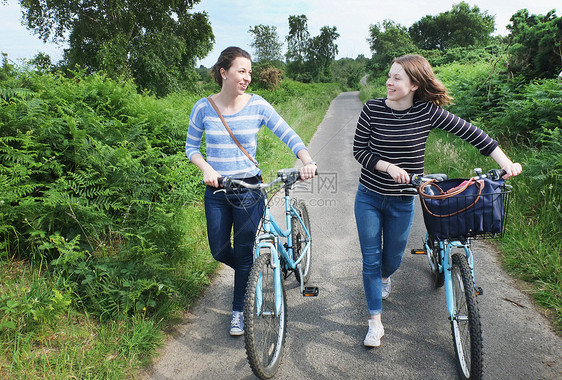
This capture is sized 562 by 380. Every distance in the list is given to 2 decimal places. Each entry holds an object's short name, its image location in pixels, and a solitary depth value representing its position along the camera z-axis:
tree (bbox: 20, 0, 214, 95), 22.34
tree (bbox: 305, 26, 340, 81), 74.19
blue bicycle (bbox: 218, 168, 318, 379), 2.45
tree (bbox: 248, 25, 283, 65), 69.94
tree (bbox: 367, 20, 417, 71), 49.06
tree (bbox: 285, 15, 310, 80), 75.69
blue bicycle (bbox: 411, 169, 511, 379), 2.37
